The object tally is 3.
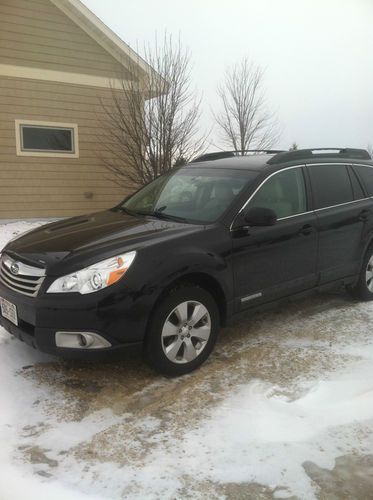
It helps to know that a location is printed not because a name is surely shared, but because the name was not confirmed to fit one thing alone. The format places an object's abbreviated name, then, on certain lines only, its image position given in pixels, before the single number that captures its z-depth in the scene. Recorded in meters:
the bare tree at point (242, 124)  20.53
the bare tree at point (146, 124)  11.48
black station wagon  3.42
